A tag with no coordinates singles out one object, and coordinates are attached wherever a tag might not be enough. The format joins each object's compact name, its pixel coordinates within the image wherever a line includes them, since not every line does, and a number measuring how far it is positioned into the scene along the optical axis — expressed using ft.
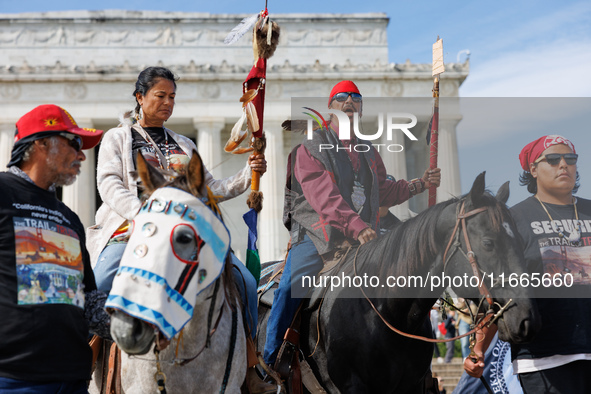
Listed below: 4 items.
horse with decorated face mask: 11.50
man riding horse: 20.24
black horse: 16.15
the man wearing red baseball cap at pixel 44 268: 12.57
